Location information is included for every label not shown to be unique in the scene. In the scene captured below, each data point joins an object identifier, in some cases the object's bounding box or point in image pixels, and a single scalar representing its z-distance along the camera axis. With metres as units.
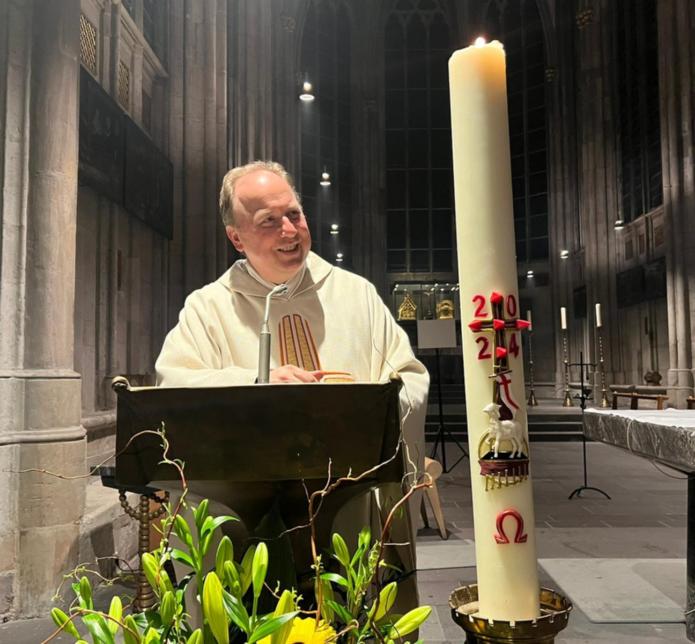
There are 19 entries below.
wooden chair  4.63
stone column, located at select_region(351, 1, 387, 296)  22.72
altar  2.17
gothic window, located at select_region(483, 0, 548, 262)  22.41
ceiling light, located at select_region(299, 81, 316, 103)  11.79
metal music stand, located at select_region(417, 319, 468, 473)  7.49
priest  1.88
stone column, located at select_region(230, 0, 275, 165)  11.52
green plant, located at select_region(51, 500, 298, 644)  0.55
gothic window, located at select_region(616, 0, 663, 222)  15.71
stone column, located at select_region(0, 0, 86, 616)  3.42
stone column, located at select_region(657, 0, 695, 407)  12.91
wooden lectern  1.03
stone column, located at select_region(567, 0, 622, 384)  18.16
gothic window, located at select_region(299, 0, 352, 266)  22.36
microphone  1.19
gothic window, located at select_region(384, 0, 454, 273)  23.66
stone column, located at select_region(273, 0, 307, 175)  17.30
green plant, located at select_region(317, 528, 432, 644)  0.61
